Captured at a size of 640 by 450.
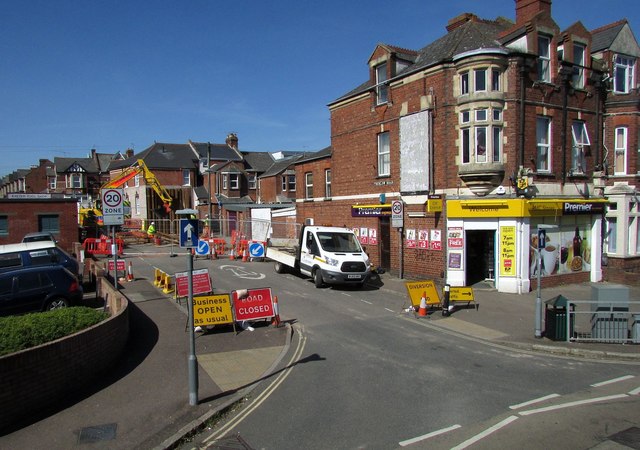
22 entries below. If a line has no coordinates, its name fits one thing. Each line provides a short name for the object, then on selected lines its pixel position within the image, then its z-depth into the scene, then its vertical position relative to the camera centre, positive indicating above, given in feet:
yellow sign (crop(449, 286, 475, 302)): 48.70 -8.69
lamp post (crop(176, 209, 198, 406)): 24.88 -8.61
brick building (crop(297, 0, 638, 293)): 57.41 +8.31
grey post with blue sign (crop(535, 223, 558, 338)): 37.34 -8.60
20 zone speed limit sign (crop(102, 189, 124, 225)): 45.73 +0.74
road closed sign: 40.86 -8.17
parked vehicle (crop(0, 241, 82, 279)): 50.31 -4.70
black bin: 36.63 -8.71
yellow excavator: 131.15 +9.00
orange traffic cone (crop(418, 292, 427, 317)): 46.24 -9.52
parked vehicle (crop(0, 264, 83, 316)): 40.70 -6.83
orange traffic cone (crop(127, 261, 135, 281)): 66.83 -8.86
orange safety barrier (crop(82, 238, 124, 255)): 100.18 -7.00
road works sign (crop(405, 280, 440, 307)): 47.39 -8.28
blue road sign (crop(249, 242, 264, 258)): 88.42 -6.99
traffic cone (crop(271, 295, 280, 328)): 41.68 -9.15
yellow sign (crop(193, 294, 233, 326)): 38.81 -8.16
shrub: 25.63 -6.76
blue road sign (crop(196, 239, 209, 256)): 93.35 -7.13
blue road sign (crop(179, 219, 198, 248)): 25.93 -1.12
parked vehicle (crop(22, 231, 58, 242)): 80.87 -3.94
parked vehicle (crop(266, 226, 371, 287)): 58.95 -6.02
